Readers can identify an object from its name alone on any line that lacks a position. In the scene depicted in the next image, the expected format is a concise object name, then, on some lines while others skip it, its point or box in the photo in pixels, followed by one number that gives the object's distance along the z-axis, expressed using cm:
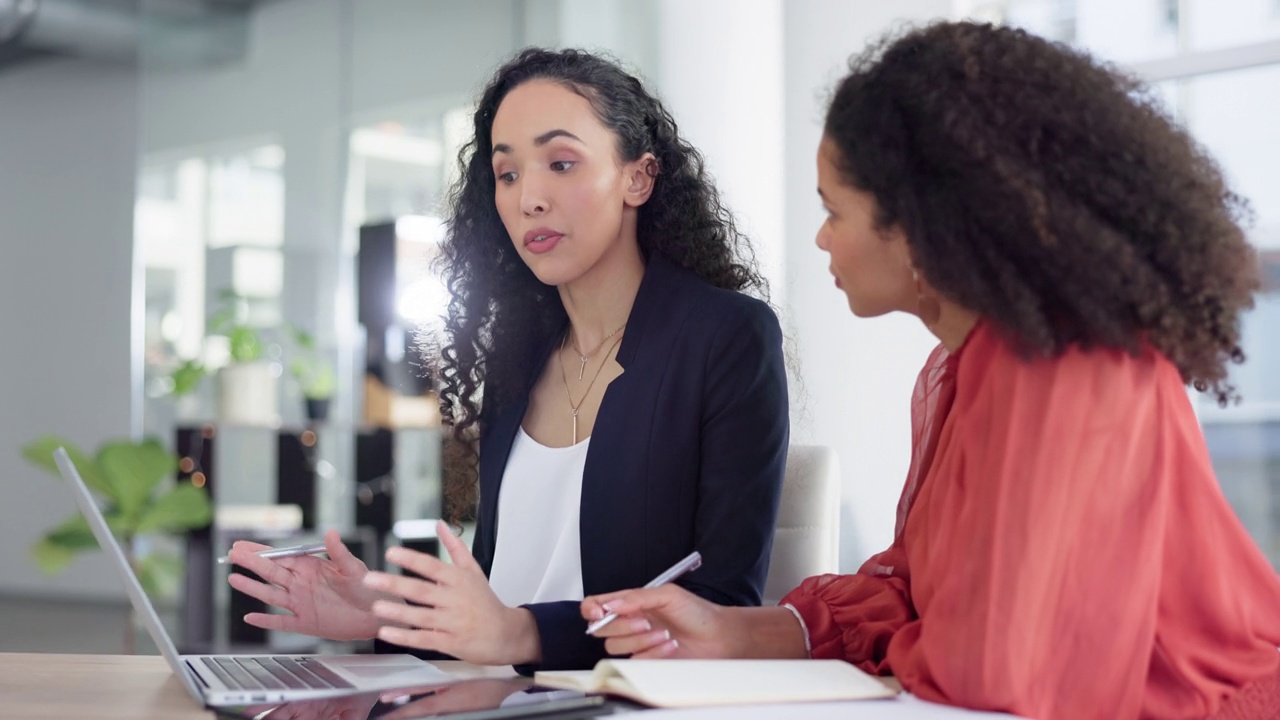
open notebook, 103
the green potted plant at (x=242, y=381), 632
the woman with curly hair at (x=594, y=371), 168
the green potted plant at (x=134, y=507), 598
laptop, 113
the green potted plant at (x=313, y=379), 649
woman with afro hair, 104
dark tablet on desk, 100
